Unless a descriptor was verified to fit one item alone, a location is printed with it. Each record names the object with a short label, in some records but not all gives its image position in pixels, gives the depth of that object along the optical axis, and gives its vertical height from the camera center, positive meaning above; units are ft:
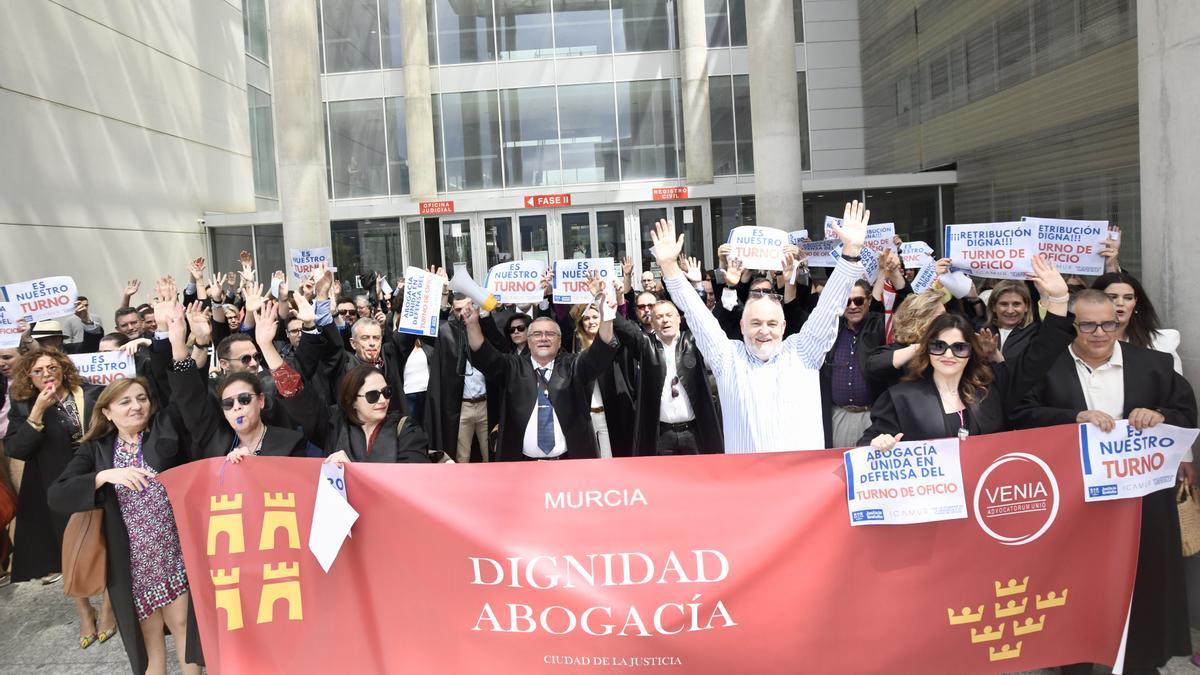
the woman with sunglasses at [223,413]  15.20 -2.04
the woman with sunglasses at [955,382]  13.98 -2.01
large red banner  13.12 -4.63
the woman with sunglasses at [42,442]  19.45 -3.05
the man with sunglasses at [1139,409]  14.49 -2.67
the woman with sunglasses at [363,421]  14.97 -2.31
